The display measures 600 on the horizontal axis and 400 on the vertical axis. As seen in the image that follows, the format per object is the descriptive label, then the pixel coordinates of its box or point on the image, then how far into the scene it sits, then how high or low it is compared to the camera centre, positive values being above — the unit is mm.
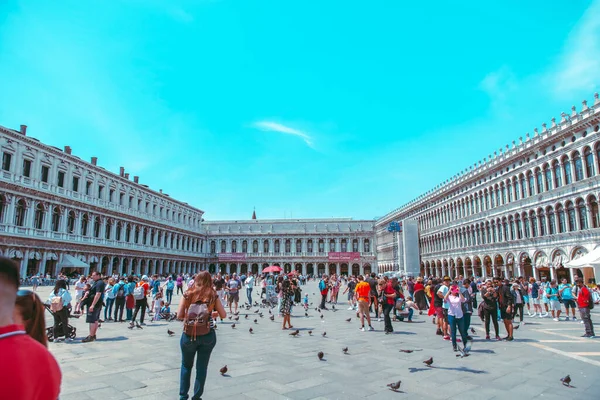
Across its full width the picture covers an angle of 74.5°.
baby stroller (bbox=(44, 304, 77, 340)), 8758 -1253
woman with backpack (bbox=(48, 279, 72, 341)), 8508 -694
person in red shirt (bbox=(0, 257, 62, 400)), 1426 -321
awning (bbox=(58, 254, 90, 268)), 35656 +1060
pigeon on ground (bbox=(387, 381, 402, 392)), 5341 -1555
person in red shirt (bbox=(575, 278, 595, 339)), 10102 -1030
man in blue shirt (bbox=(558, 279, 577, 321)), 13578 -893
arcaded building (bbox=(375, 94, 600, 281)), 27281 +5378
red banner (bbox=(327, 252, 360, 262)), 71494 +2766
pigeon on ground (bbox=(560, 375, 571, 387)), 5531 -1572
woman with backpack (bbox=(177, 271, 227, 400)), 4523 -636
